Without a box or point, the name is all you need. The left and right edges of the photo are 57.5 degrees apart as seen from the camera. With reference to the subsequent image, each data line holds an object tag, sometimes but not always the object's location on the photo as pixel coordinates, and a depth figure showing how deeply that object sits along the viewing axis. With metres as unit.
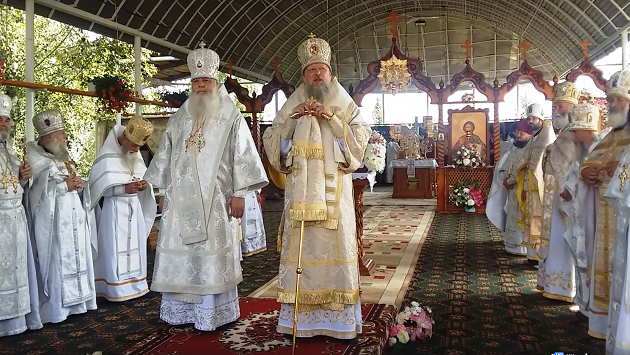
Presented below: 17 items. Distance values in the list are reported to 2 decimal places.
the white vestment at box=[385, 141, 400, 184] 22.02
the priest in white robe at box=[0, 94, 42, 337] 4.42
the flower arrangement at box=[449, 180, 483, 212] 12.54
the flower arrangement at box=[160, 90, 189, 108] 10.14
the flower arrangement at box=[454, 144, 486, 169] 12.66
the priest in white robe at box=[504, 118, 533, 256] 7.34
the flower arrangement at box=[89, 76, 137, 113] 8.19
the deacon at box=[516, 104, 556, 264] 6.61
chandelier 12.05
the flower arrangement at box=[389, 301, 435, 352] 4.15
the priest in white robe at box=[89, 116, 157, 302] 5.55
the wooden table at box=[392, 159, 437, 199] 16.31
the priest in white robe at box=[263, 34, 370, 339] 3.81
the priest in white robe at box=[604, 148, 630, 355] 3.25
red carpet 3.78
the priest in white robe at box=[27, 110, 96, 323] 4.86
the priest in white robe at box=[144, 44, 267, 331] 4.23
